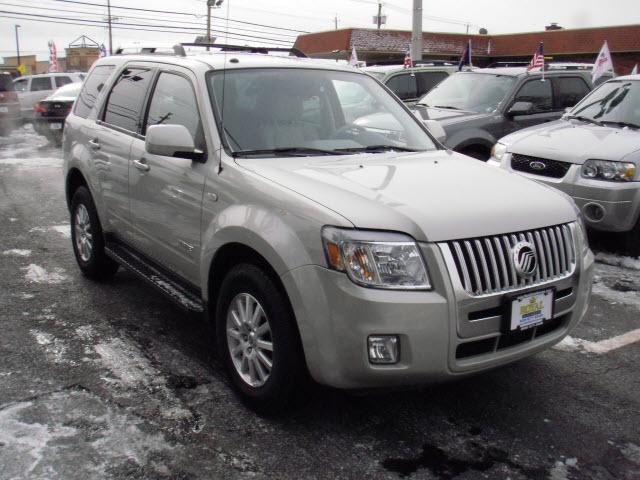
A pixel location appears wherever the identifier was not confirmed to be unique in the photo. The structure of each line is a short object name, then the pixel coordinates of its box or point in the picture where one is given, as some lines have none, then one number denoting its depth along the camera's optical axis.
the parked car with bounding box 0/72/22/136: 18.61
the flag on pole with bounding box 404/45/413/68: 13.59
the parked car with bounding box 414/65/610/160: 9.10
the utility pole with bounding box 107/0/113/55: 47.68
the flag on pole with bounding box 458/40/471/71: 14.04
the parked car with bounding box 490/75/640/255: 6.42
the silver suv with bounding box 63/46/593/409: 2.95
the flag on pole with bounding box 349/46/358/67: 16.12
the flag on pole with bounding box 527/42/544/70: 10.65
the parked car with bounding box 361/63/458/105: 12.73
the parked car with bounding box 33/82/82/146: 17.50
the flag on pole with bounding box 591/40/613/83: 11.13
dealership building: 31.45
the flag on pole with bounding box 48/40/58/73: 35.72
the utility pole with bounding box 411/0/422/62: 16.97
